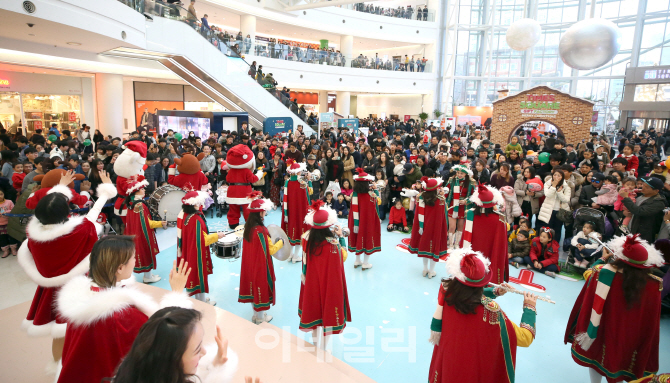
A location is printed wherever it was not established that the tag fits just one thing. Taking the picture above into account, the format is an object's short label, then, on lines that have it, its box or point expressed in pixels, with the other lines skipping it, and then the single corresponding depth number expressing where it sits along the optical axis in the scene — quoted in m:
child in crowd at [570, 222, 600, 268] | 5.42
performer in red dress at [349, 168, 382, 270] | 5.76
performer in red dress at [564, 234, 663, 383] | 2.88
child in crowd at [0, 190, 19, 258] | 5.77
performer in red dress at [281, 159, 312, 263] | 6.19
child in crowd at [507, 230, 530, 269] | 6.06
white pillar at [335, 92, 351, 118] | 25.90
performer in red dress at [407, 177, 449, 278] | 5.60
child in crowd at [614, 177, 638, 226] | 5.11
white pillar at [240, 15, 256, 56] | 20.16
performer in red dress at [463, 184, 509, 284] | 4.52
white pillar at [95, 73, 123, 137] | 14.47
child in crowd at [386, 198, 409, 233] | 8.00
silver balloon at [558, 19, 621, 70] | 6.40
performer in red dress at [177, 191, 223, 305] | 4.27
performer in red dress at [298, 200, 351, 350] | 3.53
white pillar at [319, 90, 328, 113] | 27.55
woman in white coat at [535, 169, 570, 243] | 6.13
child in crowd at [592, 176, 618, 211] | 5.84
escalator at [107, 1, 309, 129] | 11.74
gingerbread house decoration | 12.36
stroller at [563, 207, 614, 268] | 5.59
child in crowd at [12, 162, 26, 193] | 6.25
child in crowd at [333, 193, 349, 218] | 8.70
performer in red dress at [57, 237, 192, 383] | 1.75
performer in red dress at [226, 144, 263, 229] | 6.47
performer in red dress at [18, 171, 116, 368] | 2.66
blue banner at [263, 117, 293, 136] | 14.90
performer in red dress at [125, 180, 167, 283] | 5.10
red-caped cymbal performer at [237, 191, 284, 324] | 4.11
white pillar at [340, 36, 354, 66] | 25.52
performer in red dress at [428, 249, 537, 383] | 2.26
